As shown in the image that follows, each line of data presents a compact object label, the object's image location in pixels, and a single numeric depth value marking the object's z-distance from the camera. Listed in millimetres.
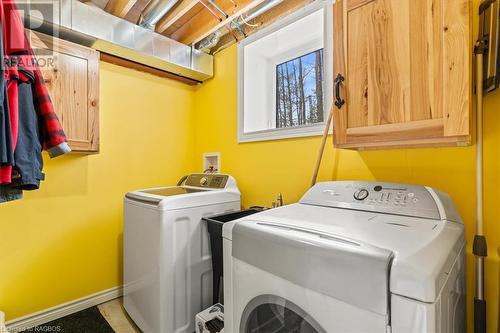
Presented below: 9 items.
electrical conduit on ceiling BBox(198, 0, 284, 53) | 1764
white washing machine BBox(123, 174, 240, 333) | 1440
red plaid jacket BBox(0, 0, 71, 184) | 1042
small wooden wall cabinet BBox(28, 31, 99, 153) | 1605
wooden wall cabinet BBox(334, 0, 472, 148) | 846
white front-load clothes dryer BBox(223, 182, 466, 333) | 598
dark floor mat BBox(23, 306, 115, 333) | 1670
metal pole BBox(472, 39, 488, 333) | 942
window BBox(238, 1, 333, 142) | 1708
